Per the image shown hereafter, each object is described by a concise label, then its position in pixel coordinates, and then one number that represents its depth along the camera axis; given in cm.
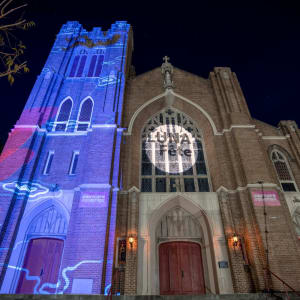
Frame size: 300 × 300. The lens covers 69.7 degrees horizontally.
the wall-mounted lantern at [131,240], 977
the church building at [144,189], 923
